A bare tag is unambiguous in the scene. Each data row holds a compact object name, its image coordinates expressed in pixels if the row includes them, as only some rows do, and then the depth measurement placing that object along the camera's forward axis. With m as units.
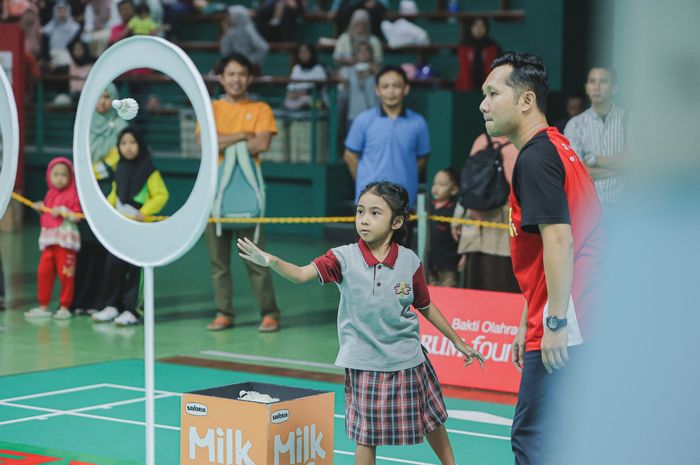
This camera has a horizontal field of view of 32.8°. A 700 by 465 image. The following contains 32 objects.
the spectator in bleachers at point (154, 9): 22.03
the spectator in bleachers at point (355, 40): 19.38
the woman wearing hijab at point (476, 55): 18.38
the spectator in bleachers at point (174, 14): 23.69
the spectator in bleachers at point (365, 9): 20.33
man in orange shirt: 10.98
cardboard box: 5.41
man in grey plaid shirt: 8.77
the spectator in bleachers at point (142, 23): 21.42
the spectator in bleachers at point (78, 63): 22.31
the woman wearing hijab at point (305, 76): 19.81
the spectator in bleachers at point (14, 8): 23.91
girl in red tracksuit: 11.92
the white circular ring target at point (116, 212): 4.13
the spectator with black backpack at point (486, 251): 10.01
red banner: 8.88
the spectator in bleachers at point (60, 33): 23.36
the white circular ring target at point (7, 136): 5.20
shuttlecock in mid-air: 4.30
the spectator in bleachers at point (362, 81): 18.88
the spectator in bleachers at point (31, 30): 23.00
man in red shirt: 4.23
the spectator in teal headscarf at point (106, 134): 10.53
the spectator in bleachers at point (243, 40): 21.20
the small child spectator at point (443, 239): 10.83
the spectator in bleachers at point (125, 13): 21.86
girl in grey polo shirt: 5.41
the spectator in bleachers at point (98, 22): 22.89
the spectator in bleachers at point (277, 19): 22.53
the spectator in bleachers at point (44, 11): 24.41
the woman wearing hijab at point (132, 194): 11.55
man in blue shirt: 10.41
